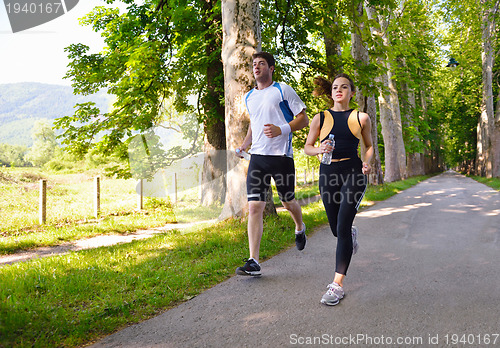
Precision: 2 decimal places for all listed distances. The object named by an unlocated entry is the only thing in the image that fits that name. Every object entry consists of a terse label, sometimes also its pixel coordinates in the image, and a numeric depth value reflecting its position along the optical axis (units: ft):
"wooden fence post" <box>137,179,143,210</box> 48.38
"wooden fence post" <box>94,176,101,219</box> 41.08
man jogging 15.55
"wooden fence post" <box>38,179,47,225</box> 35.32
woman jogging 13.00
